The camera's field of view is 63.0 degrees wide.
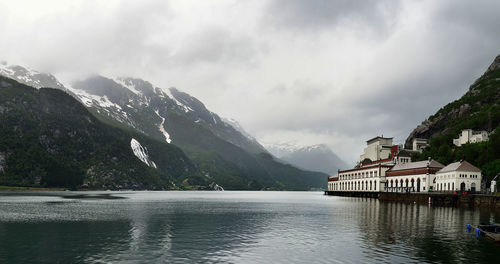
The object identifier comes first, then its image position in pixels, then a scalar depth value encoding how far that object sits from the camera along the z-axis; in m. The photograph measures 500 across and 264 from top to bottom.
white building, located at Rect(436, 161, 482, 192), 142.62
